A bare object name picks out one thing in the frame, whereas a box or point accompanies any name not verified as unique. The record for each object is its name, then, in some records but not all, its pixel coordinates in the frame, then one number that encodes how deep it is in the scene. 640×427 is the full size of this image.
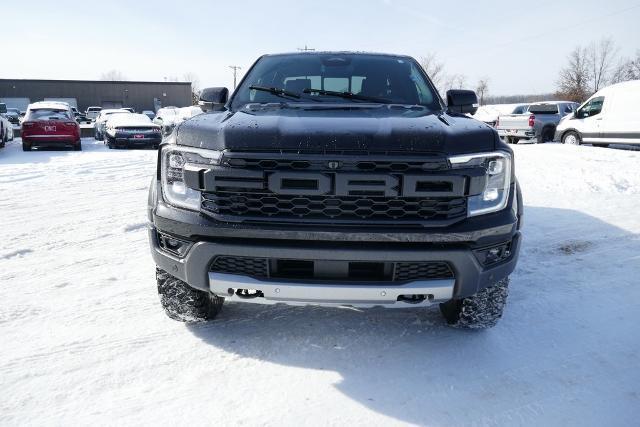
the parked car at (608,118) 13.08
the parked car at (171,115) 18.98
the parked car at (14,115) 29.86
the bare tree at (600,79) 45.75
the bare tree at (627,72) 43.22
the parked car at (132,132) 14.63
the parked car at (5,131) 13.21
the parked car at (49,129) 13.00
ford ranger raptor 2.14
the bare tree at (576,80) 44.62
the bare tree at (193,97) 64.02
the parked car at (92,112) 40.17
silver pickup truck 17.83
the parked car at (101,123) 18.27
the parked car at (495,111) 19.84
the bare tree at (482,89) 68.12
